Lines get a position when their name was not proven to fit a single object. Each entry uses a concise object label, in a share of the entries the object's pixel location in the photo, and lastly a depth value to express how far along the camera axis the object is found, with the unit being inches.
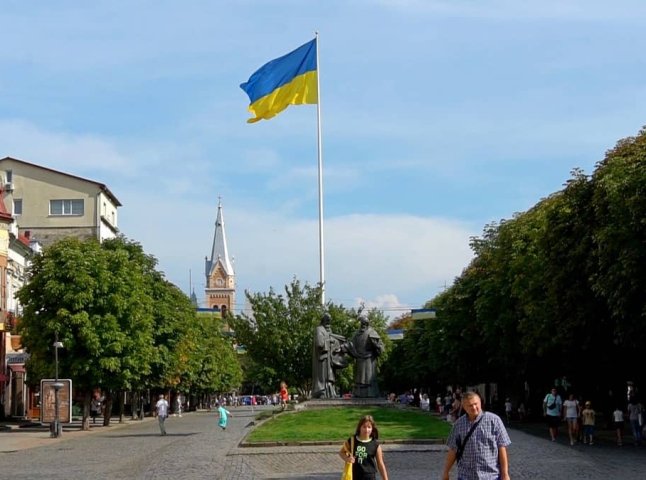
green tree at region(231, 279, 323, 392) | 2241.6
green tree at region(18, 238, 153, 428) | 2182.6
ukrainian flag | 1852.9
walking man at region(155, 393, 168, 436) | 1894.3
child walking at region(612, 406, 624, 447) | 1459.2
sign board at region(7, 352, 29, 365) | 2372.0
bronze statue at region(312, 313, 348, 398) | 1501.0
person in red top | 2071.6
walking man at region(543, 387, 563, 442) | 1489.3
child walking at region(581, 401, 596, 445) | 1417.3
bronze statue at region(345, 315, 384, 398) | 1465.3
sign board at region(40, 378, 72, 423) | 1884.8
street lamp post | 1863.9
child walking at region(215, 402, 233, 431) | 1763.0
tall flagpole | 1805.4
